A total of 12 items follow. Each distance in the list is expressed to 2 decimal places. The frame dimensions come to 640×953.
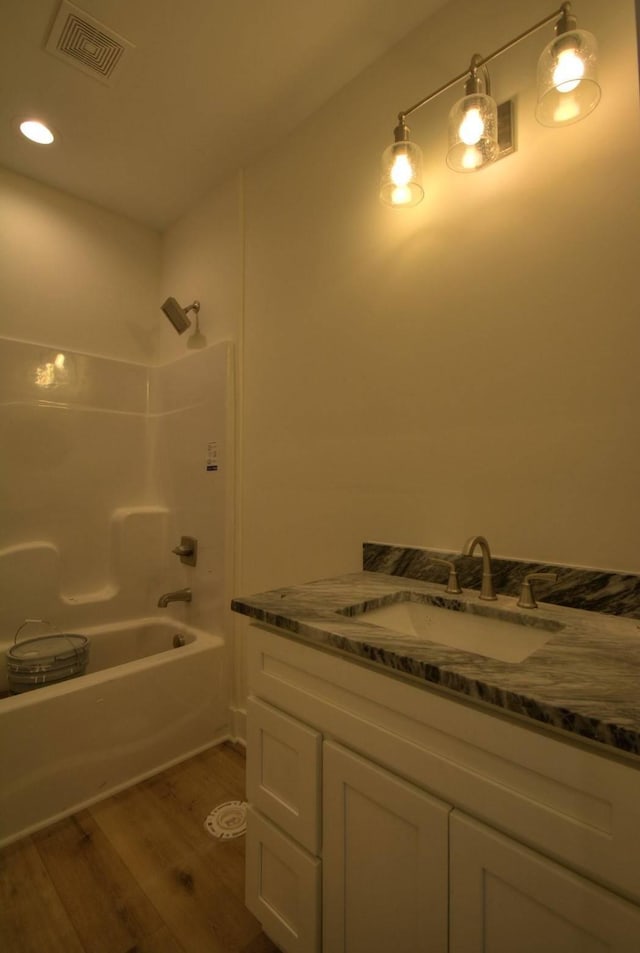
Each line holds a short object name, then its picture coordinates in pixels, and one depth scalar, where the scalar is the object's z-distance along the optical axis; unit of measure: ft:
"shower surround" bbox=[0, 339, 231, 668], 6.63
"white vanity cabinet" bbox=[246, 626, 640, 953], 1.73
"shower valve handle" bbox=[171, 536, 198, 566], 7.12
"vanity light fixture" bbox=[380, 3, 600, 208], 3.04
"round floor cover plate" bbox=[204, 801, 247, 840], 4.62
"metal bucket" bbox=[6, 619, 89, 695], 5.70
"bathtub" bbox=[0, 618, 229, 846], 4.62
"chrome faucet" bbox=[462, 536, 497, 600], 3.45
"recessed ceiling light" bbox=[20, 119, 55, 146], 5.88
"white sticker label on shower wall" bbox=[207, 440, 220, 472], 6.79
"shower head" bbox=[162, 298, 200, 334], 7.20
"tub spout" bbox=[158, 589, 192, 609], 6.84
